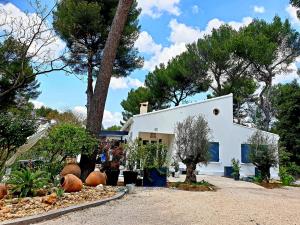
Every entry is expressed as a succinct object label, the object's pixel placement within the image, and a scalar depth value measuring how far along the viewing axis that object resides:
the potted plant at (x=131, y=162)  10.55
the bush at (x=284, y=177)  15.29
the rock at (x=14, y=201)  5.86
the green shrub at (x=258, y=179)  14.95
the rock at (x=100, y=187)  8.52
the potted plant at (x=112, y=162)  10.34
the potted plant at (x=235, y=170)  16.27
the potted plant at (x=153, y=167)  10.65
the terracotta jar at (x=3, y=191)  6.16
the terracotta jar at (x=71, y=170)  8.75
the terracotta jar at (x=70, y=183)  7.25
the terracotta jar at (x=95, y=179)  9.10
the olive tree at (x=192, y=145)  11.98
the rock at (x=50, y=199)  5.88
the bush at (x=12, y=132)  8.70
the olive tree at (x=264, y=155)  14.67
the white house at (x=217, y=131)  17.86
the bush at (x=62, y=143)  8.70
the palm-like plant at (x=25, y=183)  6.48
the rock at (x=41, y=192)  6.61
